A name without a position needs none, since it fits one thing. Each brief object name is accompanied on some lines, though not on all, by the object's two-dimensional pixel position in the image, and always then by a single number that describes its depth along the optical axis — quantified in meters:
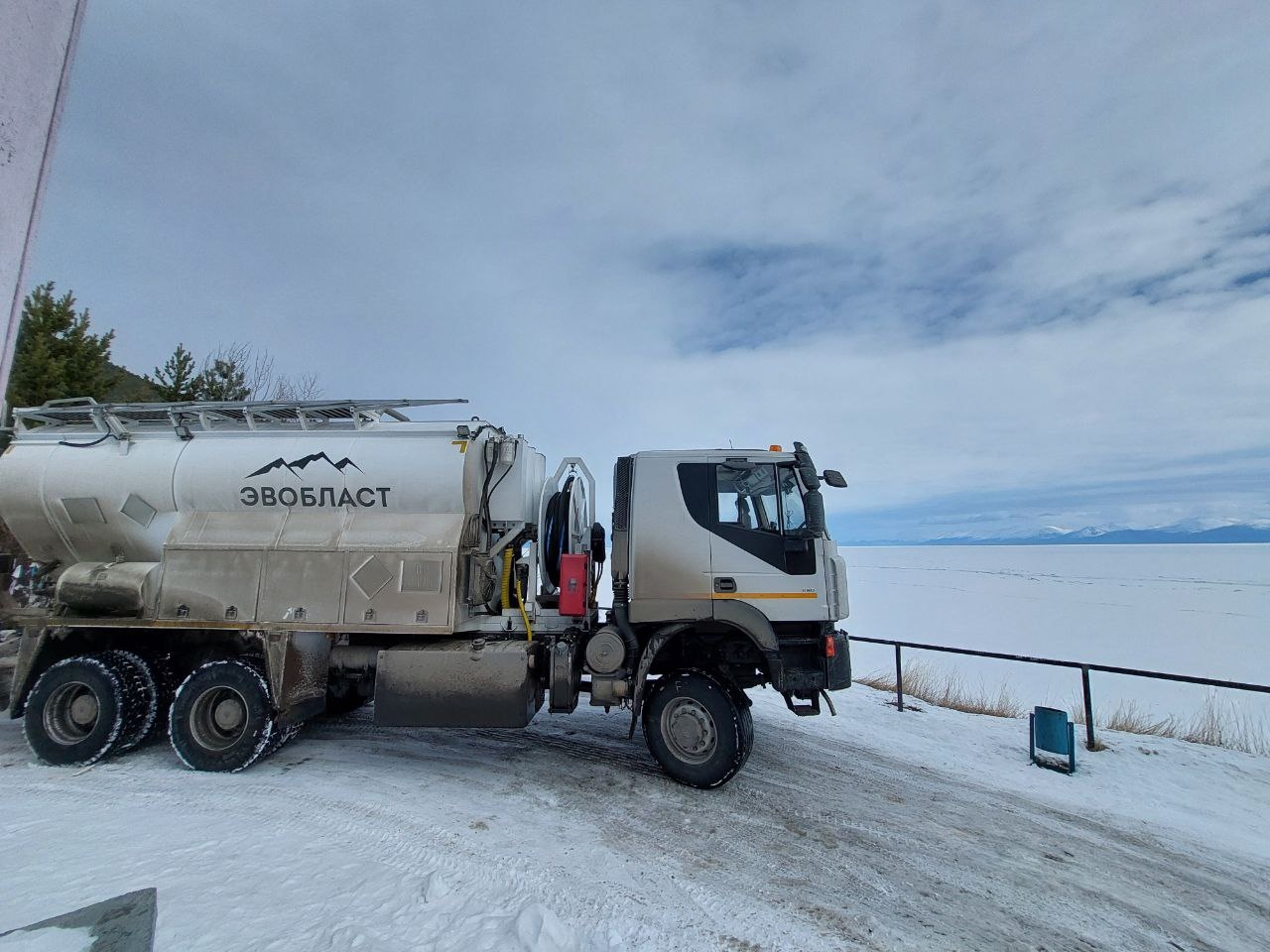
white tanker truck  5.75
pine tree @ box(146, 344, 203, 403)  14.22
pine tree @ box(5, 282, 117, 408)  11.70
